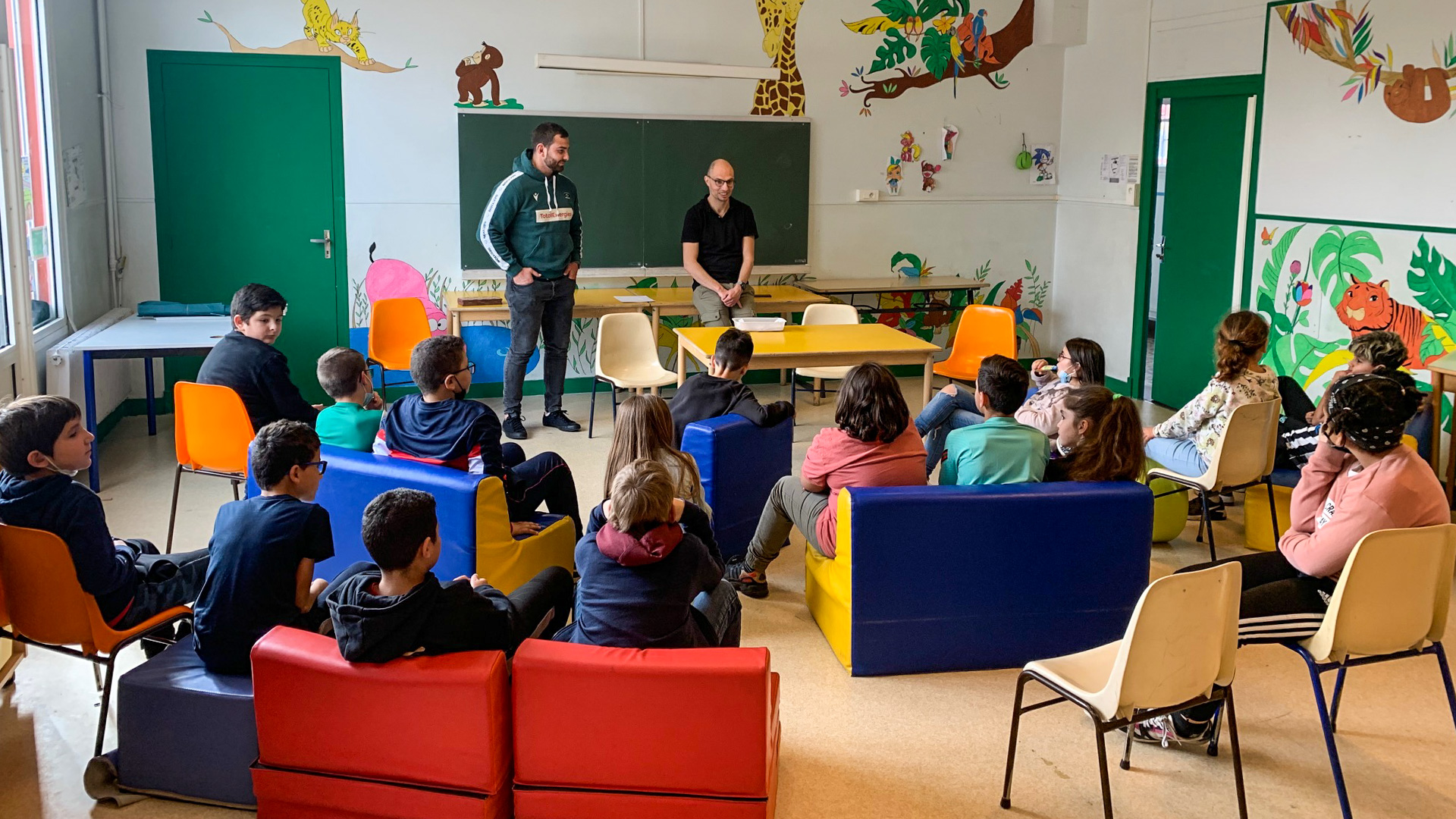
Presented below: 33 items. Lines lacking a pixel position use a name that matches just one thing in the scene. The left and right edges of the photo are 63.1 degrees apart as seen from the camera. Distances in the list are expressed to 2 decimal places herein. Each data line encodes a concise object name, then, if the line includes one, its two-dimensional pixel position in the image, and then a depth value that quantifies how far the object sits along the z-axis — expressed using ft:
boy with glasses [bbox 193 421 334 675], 9.21
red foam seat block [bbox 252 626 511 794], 8.21
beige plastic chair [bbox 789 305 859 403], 23.16
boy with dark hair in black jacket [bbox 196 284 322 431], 14.84
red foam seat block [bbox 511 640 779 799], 8.14
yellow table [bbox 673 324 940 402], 18.94
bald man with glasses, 23.15
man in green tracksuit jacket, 21.71
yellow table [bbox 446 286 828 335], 23.20
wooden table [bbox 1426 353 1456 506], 16.99
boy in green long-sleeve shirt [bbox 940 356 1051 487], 12.07
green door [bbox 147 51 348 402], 22.95
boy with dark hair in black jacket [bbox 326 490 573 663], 8.19
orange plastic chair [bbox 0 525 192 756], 9.39
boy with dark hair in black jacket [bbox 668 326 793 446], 15.08
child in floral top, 15.08
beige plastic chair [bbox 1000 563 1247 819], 8.39
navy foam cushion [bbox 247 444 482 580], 11.71
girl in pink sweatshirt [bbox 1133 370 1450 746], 9.65
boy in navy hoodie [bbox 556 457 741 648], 8.96
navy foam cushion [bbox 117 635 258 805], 9.07
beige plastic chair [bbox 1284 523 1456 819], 9.27
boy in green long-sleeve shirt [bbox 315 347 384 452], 13.41
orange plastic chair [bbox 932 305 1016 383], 22.07
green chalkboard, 24.45
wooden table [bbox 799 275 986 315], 26.11
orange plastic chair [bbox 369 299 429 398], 22.17
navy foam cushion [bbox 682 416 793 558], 14.11
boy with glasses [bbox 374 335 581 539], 12.62
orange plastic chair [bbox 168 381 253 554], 14.23
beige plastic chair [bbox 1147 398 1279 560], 14.34
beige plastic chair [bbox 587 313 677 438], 21.36
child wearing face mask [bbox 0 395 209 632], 9.61
